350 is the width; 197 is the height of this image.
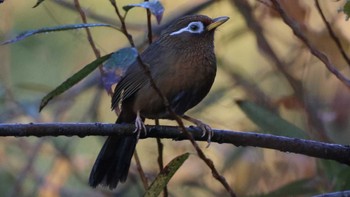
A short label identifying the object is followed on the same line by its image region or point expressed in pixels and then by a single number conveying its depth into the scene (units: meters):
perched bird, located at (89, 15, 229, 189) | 6.89
